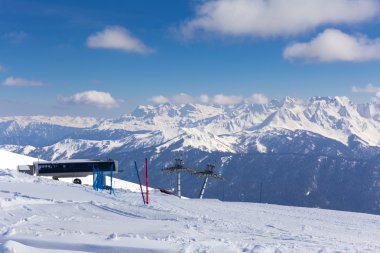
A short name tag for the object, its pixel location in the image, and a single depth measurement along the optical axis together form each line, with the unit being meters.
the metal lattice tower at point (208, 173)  70.93
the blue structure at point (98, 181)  35.44
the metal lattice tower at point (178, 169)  69.53
